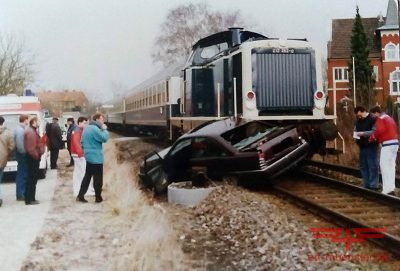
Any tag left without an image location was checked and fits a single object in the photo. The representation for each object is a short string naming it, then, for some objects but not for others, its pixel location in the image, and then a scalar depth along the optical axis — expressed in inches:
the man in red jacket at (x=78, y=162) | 418.9
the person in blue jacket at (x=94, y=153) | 384.5
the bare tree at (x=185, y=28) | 2134.6
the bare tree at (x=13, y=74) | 1491.1
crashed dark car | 408.5
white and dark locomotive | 478.3
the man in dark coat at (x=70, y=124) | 600.8
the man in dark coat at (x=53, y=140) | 636.1
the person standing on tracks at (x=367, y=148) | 402.9
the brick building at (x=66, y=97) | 4234.7
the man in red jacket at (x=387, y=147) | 380.5
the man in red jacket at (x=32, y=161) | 383.0
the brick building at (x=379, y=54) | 2108.3
